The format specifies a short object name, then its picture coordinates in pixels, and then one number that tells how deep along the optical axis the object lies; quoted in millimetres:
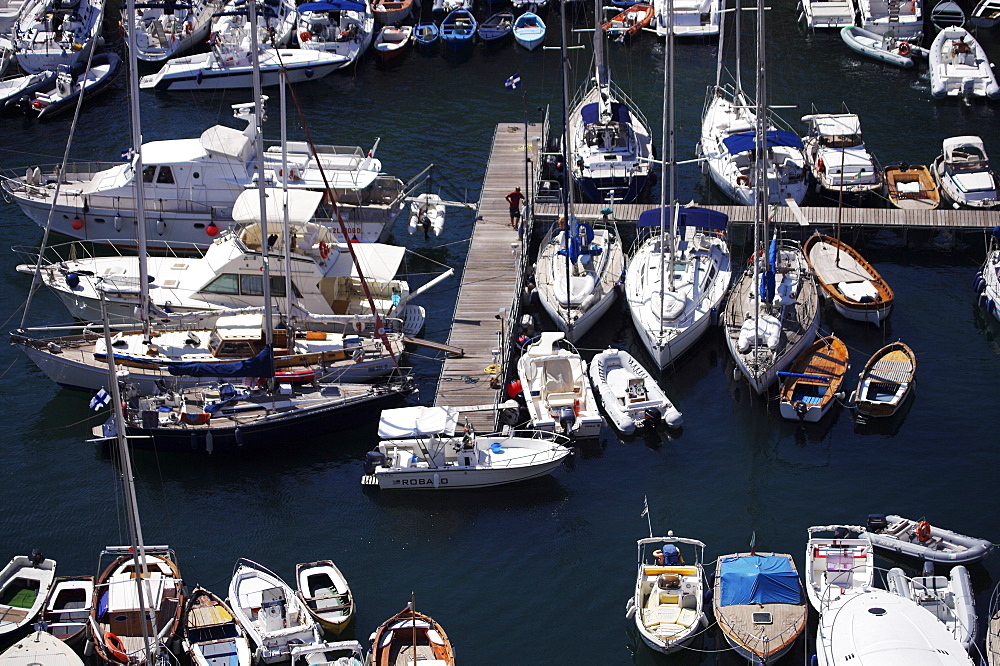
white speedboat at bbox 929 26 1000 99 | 80500
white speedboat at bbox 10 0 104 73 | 86312
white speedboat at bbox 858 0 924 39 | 86688
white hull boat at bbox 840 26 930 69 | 84938
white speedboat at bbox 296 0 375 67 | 87625
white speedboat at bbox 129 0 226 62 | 88312
